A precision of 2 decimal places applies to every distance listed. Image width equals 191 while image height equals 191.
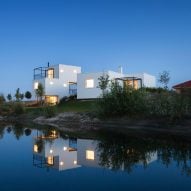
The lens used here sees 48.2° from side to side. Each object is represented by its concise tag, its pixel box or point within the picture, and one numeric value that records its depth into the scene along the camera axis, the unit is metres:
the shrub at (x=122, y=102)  20.04
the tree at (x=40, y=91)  35.11
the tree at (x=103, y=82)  29.33
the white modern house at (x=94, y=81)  33.01
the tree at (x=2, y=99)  37.14
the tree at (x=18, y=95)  39.84
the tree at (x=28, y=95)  40.09
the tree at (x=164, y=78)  25.47
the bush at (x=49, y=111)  26.00
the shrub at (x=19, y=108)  31.66
